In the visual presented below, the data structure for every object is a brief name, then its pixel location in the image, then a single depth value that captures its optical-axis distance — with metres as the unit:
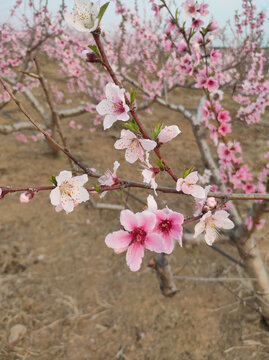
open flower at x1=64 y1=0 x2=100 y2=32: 0.17
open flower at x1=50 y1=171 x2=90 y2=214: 0.19
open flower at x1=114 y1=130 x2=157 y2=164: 0.19
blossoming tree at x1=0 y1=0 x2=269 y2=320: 0.17
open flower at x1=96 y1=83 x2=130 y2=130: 0.18
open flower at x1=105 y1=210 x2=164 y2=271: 0.17
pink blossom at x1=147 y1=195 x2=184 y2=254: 0.18
